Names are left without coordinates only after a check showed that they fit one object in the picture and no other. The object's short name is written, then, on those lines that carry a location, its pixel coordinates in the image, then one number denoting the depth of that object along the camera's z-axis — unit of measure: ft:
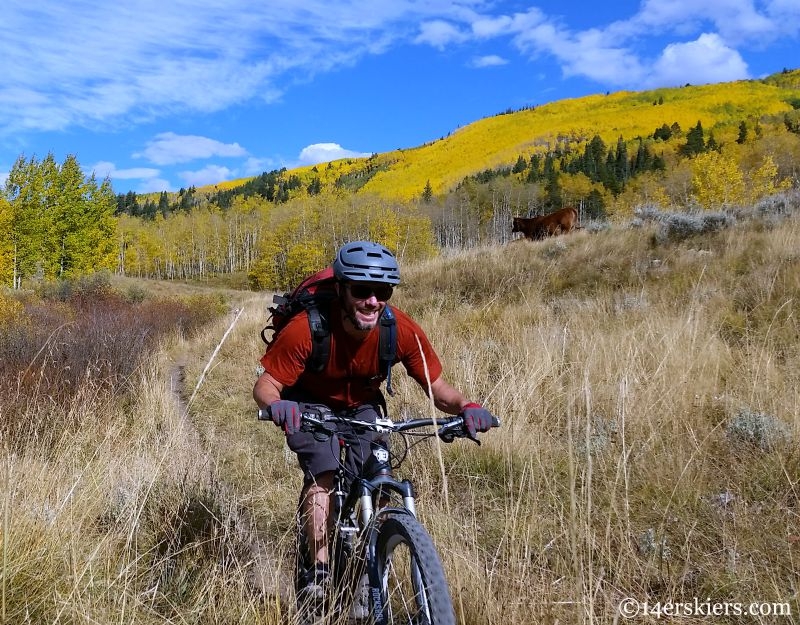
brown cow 45.70
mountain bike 6.44
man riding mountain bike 8.18
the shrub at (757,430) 11.21
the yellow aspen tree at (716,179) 110.83
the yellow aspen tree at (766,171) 121.03
